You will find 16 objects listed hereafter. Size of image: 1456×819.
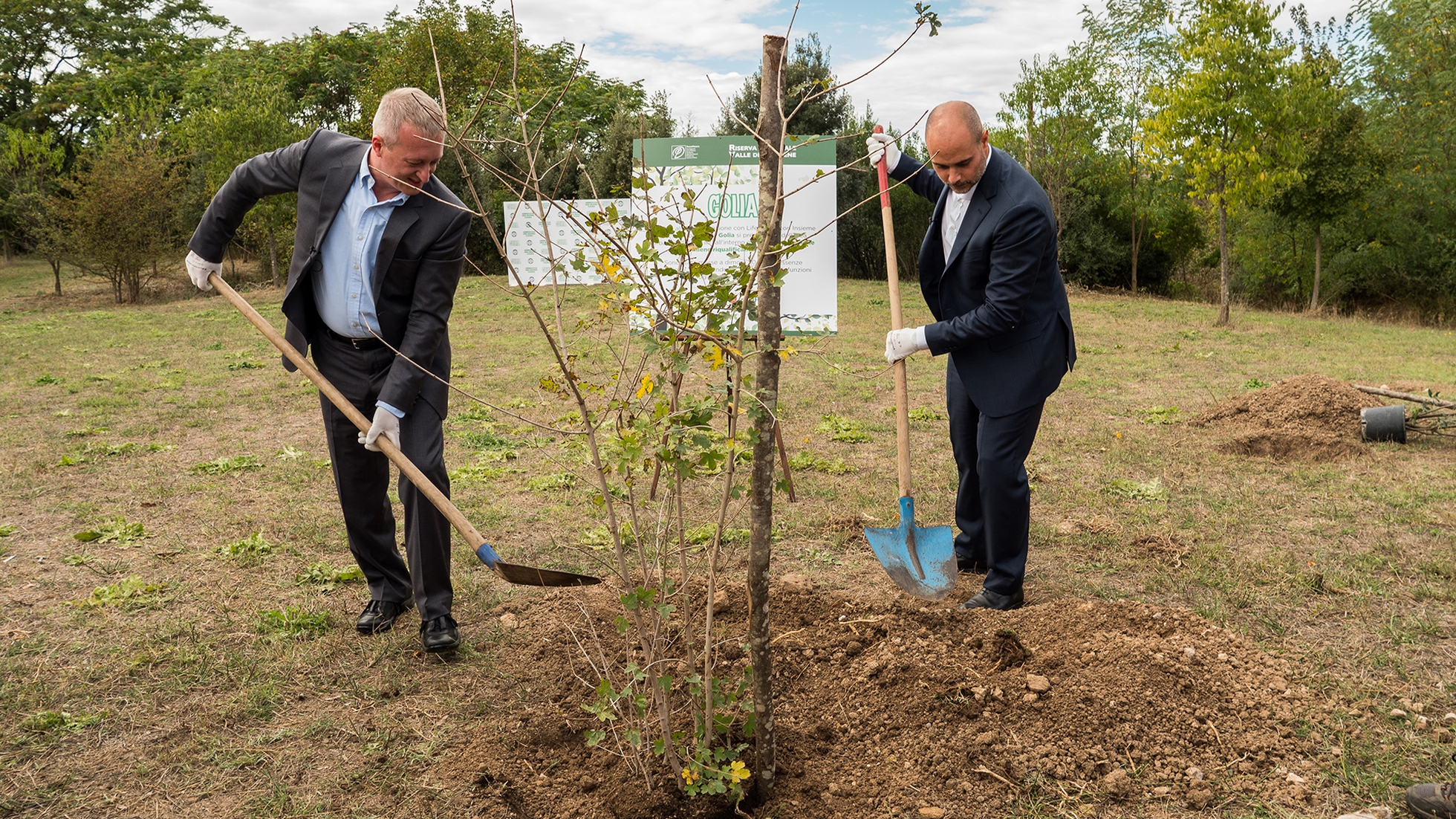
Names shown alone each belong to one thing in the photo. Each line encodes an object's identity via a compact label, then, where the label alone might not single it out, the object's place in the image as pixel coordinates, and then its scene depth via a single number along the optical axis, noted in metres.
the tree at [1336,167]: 16.66
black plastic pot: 6.57
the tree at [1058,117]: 23.16
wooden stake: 2.31
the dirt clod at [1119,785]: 2.68
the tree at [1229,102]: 14.70
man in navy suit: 3.64
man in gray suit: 3.38
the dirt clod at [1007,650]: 3.27
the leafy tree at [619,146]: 22.89
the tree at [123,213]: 17.69
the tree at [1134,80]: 24.11
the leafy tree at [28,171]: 20.05
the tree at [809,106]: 21.29
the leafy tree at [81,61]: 30.67
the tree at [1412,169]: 18.23
